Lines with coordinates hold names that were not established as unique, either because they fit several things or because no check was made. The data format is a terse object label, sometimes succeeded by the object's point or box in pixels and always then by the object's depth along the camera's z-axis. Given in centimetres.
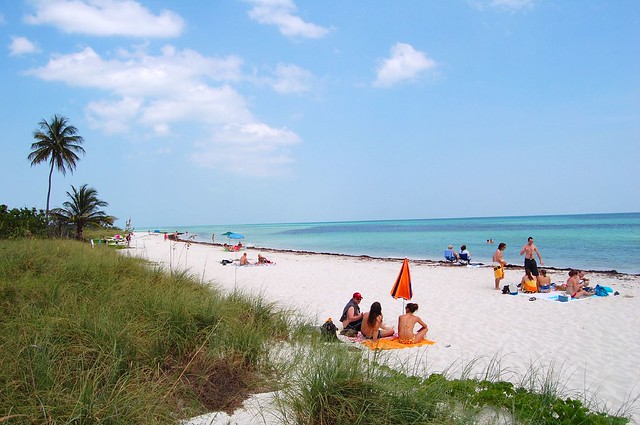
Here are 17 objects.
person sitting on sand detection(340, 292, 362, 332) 774
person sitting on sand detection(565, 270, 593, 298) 1124
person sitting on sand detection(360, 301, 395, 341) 711
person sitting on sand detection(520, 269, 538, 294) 1191
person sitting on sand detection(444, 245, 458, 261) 2148
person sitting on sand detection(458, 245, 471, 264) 2069
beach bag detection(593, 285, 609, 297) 1152
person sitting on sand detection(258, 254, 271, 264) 2052
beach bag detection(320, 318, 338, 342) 566
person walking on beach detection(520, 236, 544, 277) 1246
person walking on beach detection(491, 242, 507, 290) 1285
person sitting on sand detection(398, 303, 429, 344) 706
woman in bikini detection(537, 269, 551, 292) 1209
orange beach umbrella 827
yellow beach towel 661
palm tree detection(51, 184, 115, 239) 2997
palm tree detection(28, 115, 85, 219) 3022
